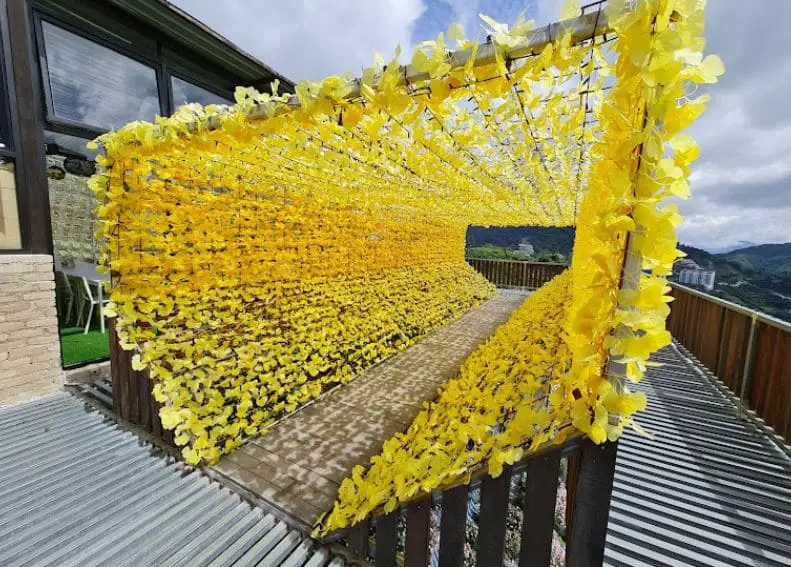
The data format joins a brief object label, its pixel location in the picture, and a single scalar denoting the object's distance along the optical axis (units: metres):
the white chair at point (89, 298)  4.88
